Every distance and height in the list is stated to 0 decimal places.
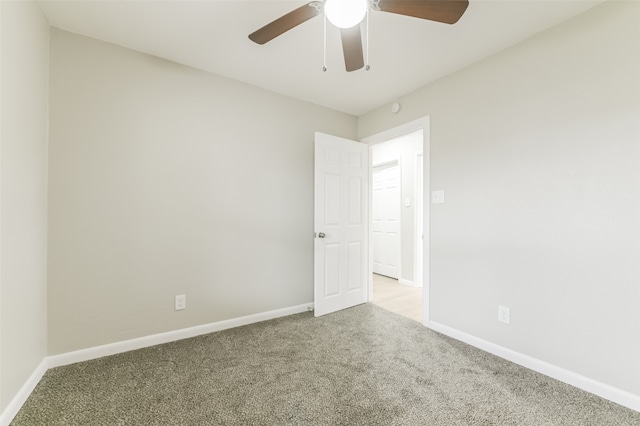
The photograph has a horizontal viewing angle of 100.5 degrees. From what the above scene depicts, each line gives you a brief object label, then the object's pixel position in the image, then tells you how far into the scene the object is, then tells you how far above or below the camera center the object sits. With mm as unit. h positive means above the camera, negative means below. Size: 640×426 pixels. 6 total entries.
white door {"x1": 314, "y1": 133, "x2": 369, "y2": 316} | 2883 -118
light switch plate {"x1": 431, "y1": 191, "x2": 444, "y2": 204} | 2529 +150
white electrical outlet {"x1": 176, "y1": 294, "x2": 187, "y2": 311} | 2322 -773
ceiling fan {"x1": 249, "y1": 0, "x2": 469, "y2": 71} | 1186 +986
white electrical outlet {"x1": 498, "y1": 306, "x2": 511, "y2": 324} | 2057 -798
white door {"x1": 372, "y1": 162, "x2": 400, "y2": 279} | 4637 -127
